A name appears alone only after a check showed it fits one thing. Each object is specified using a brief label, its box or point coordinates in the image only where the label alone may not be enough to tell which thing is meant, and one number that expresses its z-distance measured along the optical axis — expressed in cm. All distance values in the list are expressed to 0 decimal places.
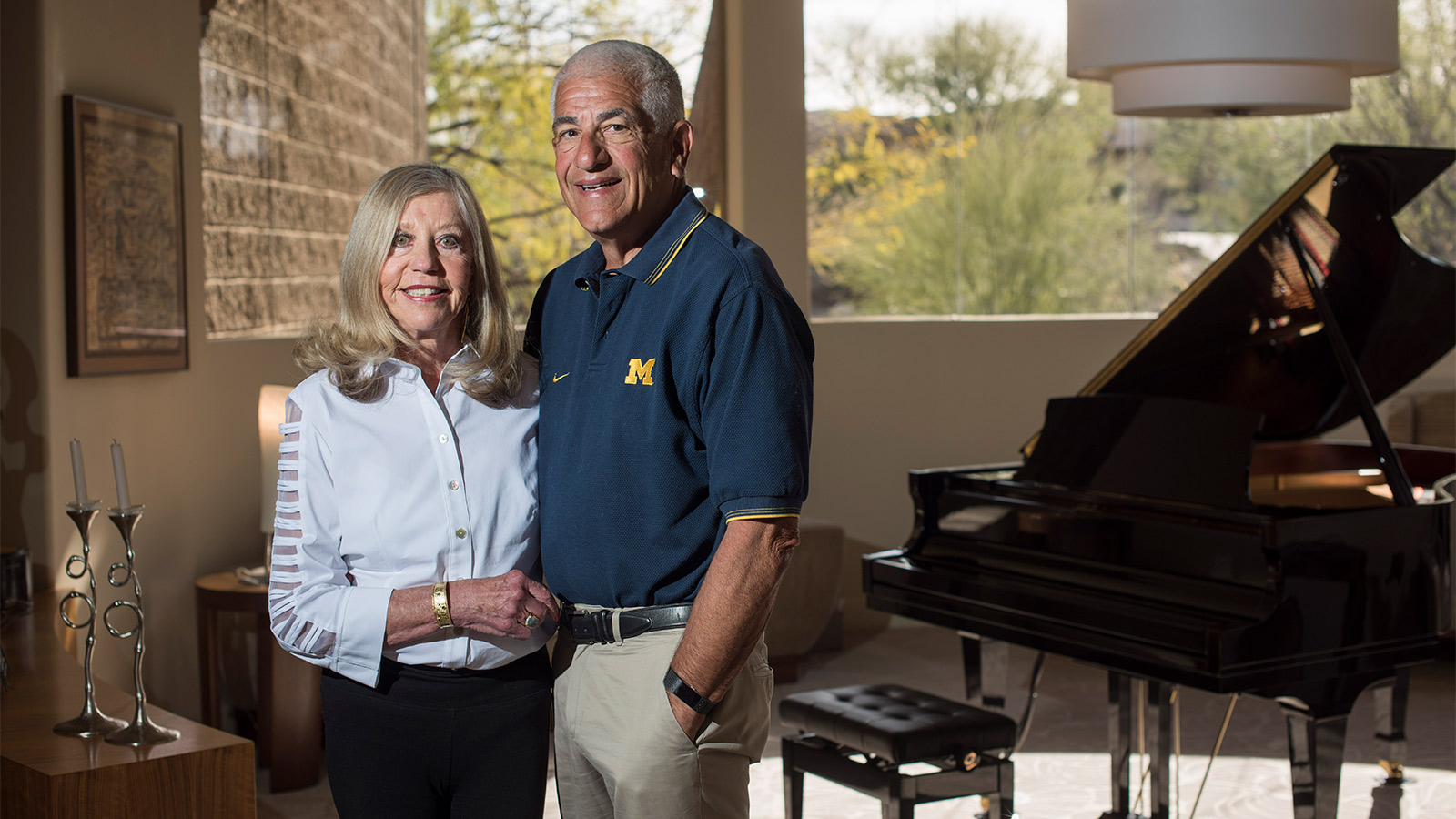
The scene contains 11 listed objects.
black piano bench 300
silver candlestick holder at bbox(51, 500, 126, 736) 259
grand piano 299
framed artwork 362
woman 181
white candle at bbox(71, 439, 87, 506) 263
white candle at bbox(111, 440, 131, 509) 255
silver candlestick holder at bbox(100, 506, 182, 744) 254
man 177
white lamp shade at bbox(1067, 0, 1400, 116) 391
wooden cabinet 237
